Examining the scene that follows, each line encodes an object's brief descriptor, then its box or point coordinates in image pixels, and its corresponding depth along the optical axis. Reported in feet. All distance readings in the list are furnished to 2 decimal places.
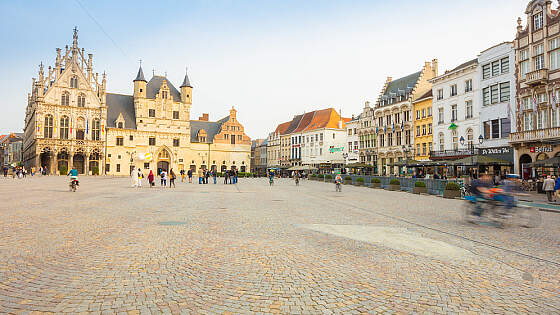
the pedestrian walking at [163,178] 95.73
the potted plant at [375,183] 106.32
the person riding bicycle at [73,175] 70.46
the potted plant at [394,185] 94.27
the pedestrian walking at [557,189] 60.34
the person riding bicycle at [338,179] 87.04
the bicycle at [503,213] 32.81
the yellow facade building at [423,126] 161.07
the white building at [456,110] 134.10
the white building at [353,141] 221.46
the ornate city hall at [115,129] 210.18
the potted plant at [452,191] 70.38
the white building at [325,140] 250.98
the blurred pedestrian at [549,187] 60.75
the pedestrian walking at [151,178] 93.68
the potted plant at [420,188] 81.25
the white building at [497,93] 114.83
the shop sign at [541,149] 97.04
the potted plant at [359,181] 118.73
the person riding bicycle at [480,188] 33.83
